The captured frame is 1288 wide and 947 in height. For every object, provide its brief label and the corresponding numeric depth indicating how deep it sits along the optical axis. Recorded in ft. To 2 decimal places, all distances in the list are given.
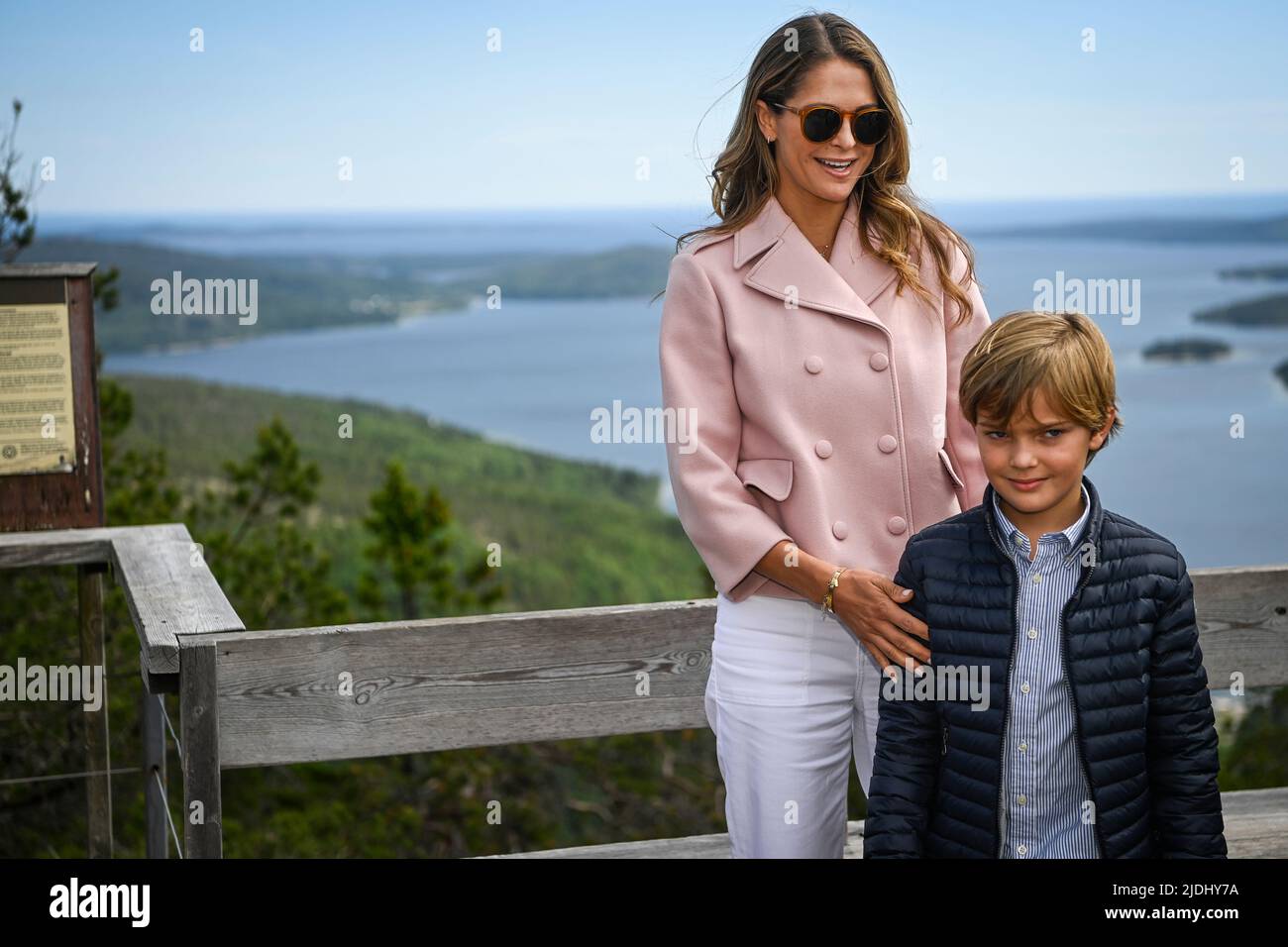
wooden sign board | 10.62
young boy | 5.55
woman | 6.20
